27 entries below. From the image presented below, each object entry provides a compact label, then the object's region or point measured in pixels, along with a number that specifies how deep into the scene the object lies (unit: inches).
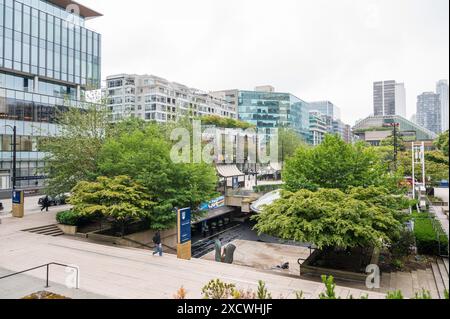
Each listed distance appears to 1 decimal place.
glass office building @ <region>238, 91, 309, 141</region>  4815.5
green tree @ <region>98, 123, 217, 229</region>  858.1
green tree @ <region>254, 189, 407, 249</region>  575.8
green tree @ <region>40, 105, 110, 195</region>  1005.7
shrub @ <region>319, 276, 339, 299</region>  273.5
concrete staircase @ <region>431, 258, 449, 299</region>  553.6
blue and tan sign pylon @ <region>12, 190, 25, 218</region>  1037.2
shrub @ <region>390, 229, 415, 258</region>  705.0
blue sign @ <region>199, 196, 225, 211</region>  1272.0
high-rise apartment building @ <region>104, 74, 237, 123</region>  3408.0
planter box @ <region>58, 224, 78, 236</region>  888.3
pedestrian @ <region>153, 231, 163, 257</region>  682.2
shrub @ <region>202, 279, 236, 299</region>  344.1
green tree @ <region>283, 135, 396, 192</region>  753.6
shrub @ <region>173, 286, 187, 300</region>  325.1
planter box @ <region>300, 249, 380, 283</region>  597.0
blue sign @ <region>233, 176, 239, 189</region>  1555.1
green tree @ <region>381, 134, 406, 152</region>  2300.4
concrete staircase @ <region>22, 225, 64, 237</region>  879.7
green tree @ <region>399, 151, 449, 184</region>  1434.5
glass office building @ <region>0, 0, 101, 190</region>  1726.1
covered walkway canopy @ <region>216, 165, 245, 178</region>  1493.6
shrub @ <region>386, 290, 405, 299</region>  244.2
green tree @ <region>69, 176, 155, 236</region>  791.1
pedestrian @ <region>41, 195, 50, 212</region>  1203.7
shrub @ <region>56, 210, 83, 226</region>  902.4
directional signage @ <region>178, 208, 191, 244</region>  710.5
